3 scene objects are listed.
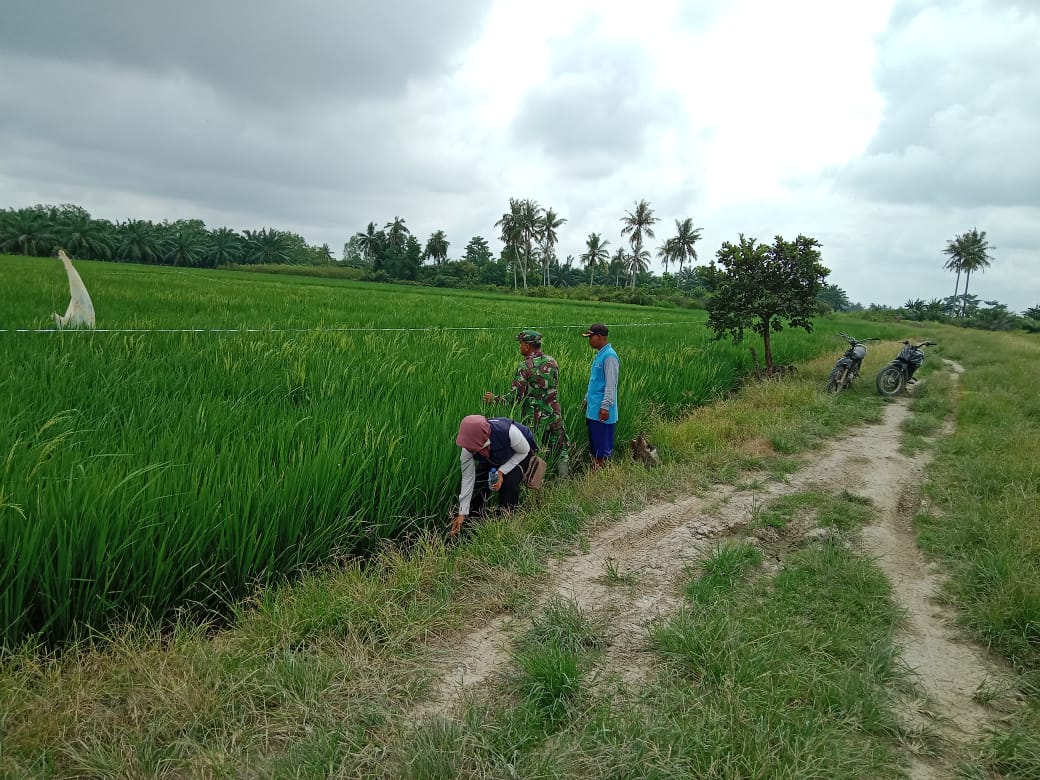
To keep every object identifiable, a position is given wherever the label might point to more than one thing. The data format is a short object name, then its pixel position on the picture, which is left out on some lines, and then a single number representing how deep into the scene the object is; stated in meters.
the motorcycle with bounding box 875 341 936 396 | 8.36
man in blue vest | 4.34
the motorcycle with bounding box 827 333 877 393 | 8.28
